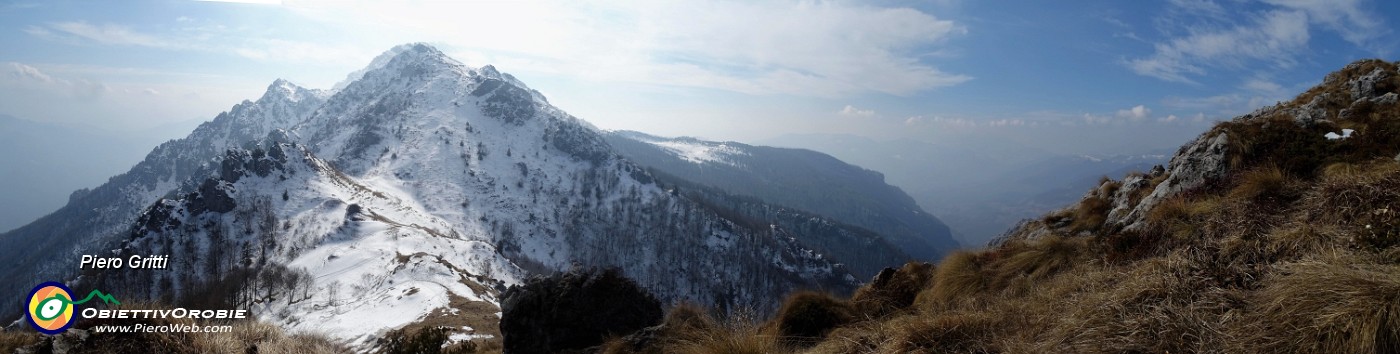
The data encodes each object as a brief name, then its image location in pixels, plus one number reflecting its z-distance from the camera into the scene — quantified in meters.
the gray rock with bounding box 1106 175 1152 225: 12.74
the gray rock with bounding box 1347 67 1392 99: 14.46
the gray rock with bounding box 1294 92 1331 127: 12.08
